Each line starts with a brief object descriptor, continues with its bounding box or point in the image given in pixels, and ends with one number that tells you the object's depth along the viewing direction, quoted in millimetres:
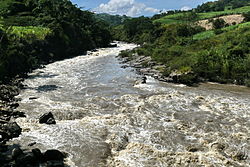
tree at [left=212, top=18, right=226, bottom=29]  71312
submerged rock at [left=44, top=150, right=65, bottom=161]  12984
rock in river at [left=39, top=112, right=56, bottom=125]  17797
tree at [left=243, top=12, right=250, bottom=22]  65906
